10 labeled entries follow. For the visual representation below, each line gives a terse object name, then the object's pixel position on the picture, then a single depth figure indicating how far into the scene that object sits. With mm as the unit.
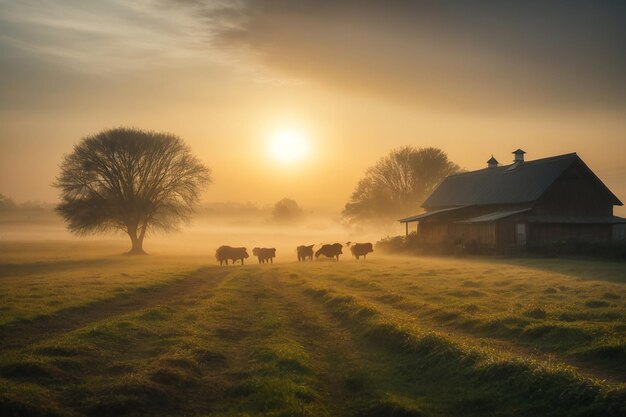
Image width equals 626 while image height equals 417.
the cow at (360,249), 47094
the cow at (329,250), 47594
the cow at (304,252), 47906
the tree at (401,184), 82625
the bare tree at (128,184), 53594
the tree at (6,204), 167550
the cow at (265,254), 47906
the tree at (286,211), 150125
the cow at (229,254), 45719
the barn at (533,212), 43469
